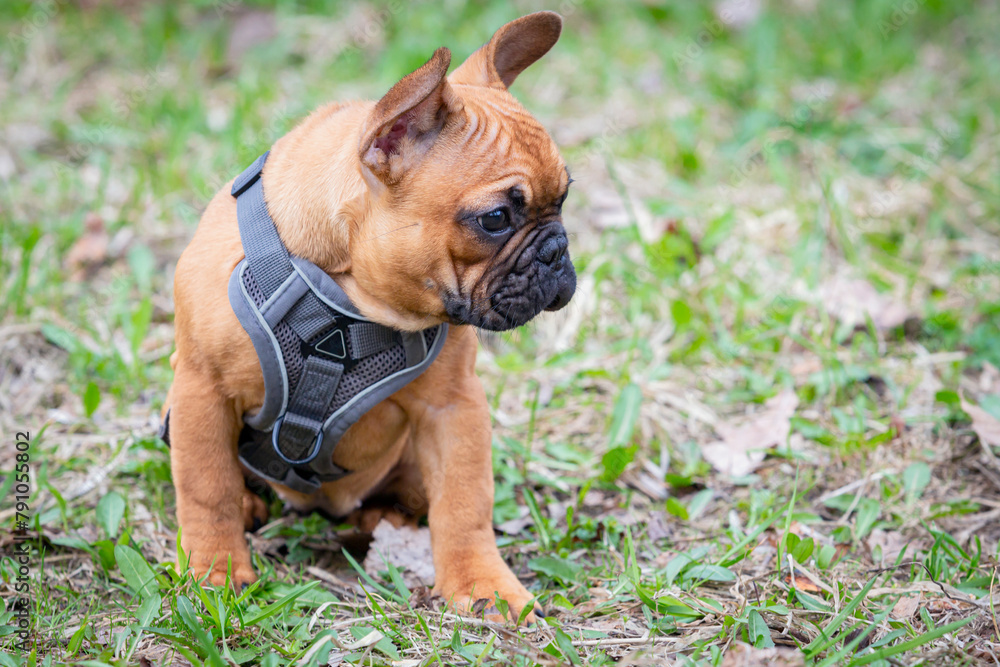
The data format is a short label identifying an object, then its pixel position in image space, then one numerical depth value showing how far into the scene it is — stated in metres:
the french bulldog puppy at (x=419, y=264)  3.07
